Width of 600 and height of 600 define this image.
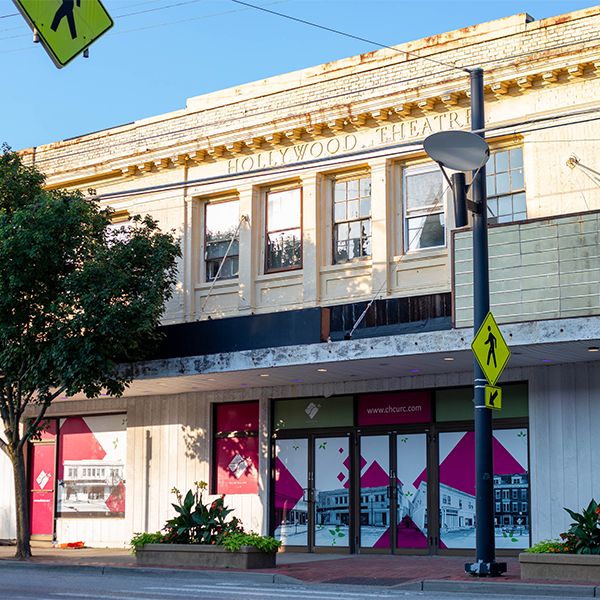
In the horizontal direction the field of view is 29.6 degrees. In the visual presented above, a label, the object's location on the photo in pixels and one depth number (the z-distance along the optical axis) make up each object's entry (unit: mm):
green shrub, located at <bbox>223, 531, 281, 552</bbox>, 19188
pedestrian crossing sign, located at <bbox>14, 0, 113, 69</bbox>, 8492
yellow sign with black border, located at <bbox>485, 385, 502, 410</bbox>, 16188
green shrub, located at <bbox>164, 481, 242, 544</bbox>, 19922
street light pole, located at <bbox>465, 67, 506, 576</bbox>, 15984
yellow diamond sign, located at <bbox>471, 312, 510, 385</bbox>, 16078
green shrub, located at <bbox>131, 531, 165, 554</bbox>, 20375
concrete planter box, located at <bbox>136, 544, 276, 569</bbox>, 19141
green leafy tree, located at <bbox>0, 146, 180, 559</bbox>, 21594
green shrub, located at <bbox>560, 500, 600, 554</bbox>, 15828
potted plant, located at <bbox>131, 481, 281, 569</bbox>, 19227
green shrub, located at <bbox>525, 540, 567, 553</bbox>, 16016
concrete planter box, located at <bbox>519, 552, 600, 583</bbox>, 15352
